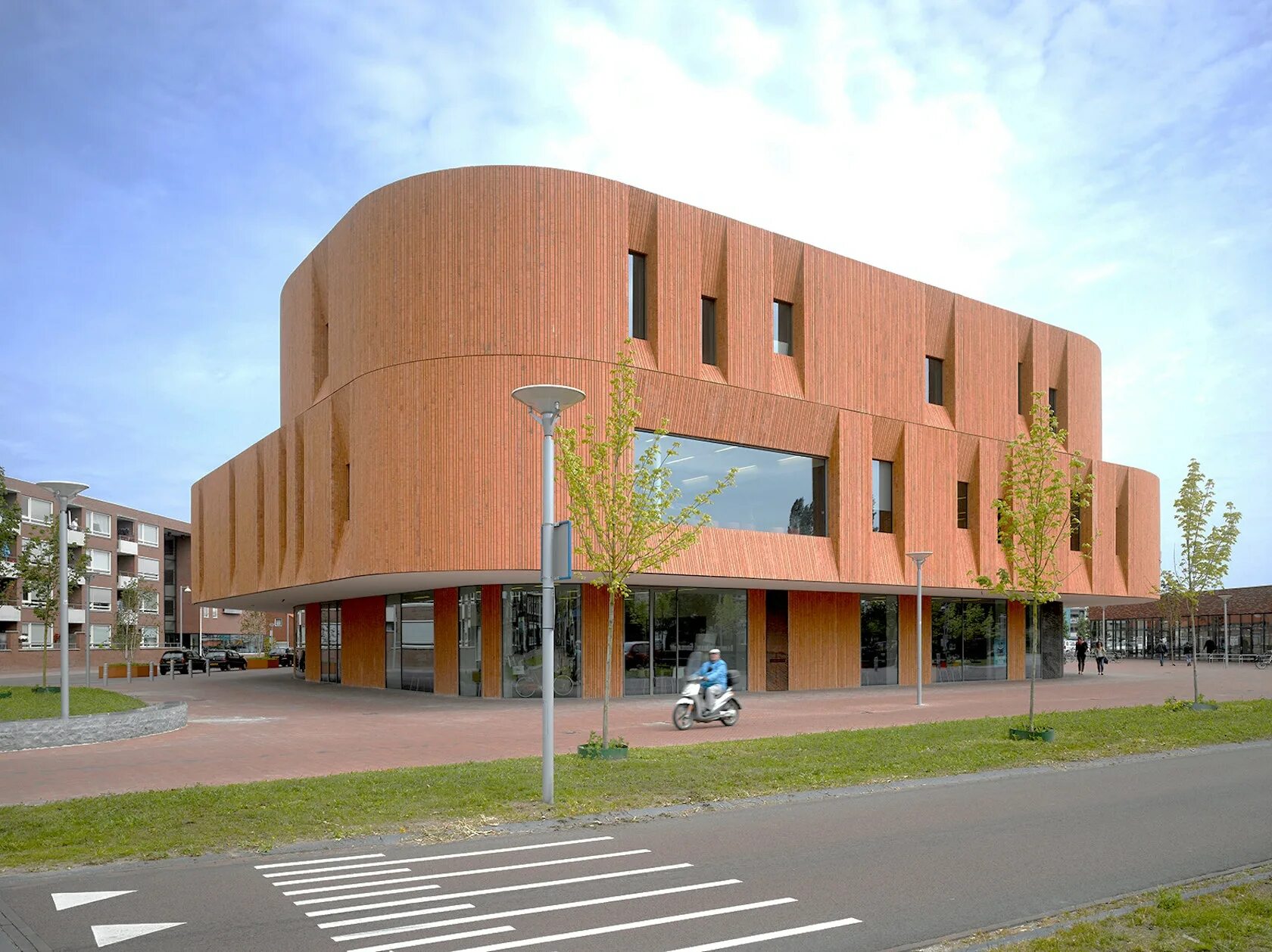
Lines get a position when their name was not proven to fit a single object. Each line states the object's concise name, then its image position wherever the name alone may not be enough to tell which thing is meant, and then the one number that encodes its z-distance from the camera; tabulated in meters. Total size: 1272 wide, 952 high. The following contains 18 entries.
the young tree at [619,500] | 14.91
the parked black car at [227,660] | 61.62
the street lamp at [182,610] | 90.69
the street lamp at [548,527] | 11.15
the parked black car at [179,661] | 53.57
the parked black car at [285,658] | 63.97
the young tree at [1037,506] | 17.44
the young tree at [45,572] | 31.94
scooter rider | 20.33
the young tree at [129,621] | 53.88
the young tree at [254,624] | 94.75
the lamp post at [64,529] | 17.86
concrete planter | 16.95
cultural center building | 25.58
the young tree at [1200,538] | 22.97
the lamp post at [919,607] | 26.21
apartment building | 67.81
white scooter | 19.83
